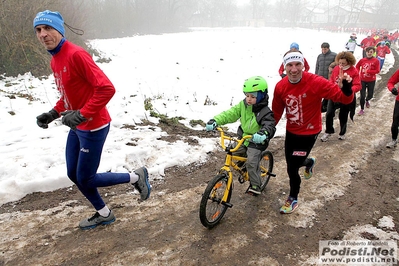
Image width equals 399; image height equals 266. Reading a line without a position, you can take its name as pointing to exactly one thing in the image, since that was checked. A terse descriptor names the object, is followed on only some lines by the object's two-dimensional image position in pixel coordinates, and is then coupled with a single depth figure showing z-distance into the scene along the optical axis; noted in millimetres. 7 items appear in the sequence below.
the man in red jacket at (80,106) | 2971
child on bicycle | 3807
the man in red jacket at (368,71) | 8523
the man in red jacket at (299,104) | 3605
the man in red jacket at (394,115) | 5968
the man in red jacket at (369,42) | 18280
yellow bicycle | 3627
